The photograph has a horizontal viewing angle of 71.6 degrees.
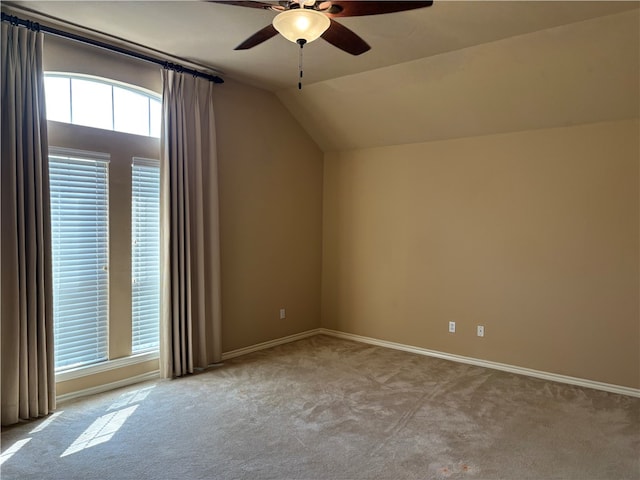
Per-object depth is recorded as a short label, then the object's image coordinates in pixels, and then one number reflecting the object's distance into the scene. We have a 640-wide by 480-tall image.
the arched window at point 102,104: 3.42
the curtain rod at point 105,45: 3.06
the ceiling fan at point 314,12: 2.20
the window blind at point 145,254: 3.89
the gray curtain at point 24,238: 3.02
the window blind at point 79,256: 3.41
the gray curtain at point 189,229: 3.96
